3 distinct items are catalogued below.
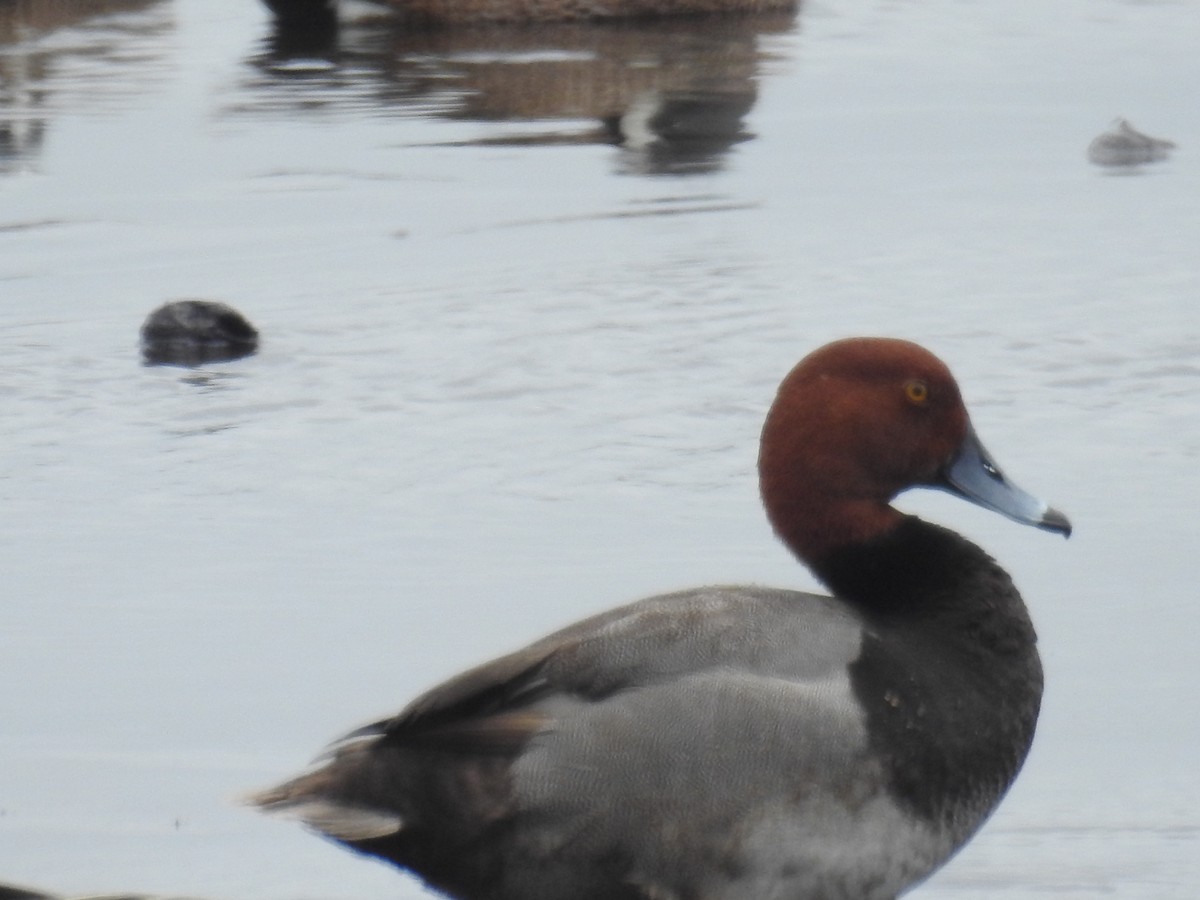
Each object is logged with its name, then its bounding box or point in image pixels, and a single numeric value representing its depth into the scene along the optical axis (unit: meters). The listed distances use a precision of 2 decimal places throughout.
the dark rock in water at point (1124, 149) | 19.62
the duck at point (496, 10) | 27.97
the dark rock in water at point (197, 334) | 14.42
